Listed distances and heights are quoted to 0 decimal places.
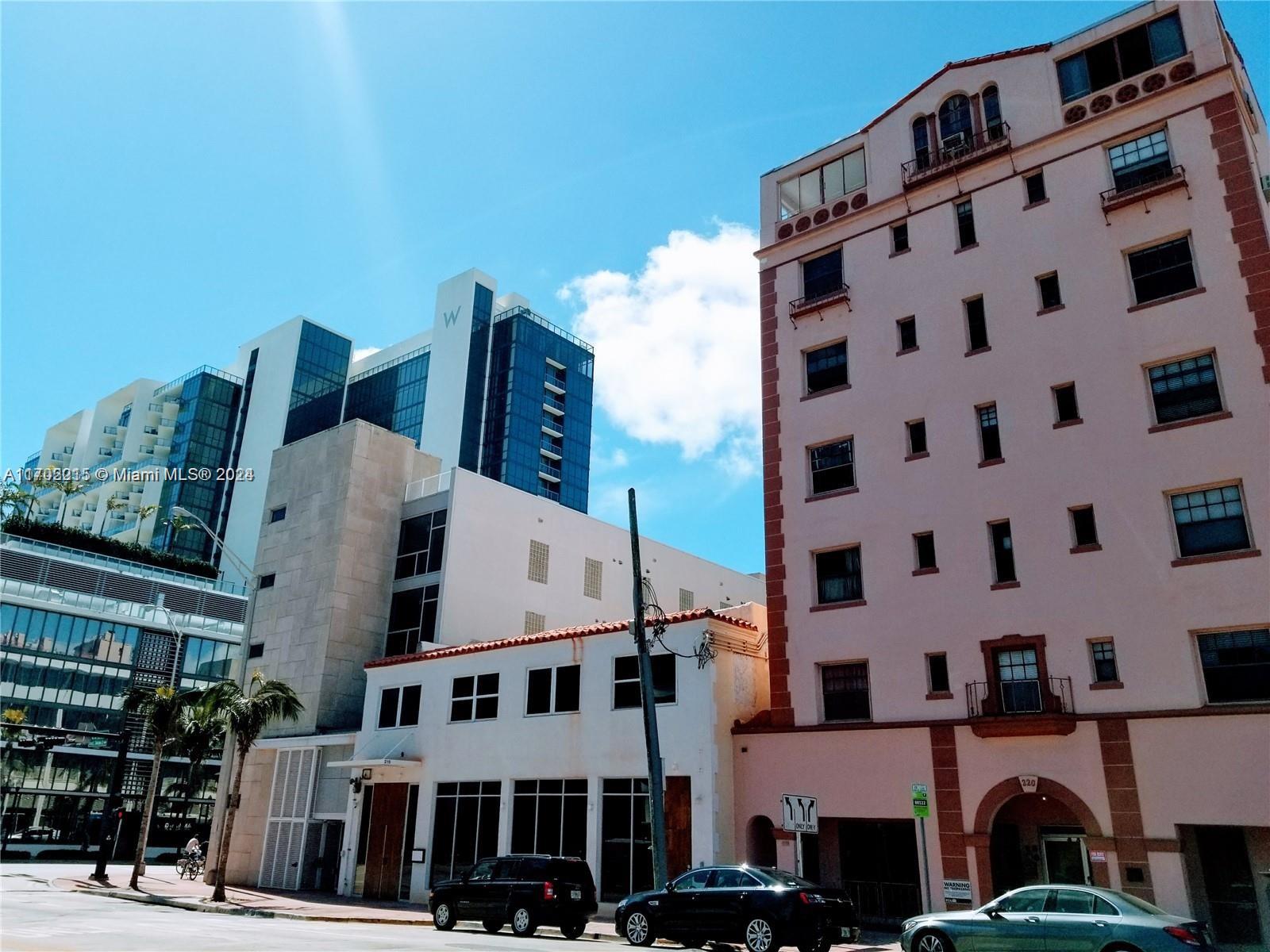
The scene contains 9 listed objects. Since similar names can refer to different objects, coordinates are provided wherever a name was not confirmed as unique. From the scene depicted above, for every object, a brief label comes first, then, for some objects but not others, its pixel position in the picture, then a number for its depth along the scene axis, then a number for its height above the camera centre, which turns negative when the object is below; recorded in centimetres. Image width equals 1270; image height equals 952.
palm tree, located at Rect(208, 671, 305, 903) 3114 +315
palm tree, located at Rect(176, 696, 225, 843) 3384 +279
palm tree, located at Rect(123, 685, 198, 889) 3584 +346
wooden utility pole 1997 +163
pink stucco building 1947 +771
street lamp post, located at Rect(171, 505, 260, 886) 3578 +165
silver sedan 1232 -141
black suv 2038 -178
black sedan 1622 -167
